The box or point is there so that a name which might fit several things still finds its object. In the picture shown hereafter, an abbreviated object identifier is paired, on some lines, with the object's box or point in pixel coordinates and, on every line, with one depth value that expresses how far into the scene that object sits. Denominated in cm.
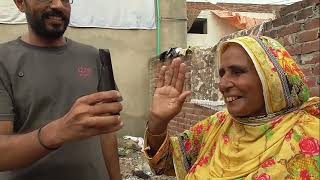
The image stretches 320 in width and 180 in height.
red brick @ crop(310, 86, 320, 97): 185
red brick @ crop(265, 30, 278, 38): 252
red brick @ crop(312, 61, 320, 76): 210
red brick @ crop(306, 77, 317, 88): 207
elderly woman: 120
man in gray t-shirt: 120
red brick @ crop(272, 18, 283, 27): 248
